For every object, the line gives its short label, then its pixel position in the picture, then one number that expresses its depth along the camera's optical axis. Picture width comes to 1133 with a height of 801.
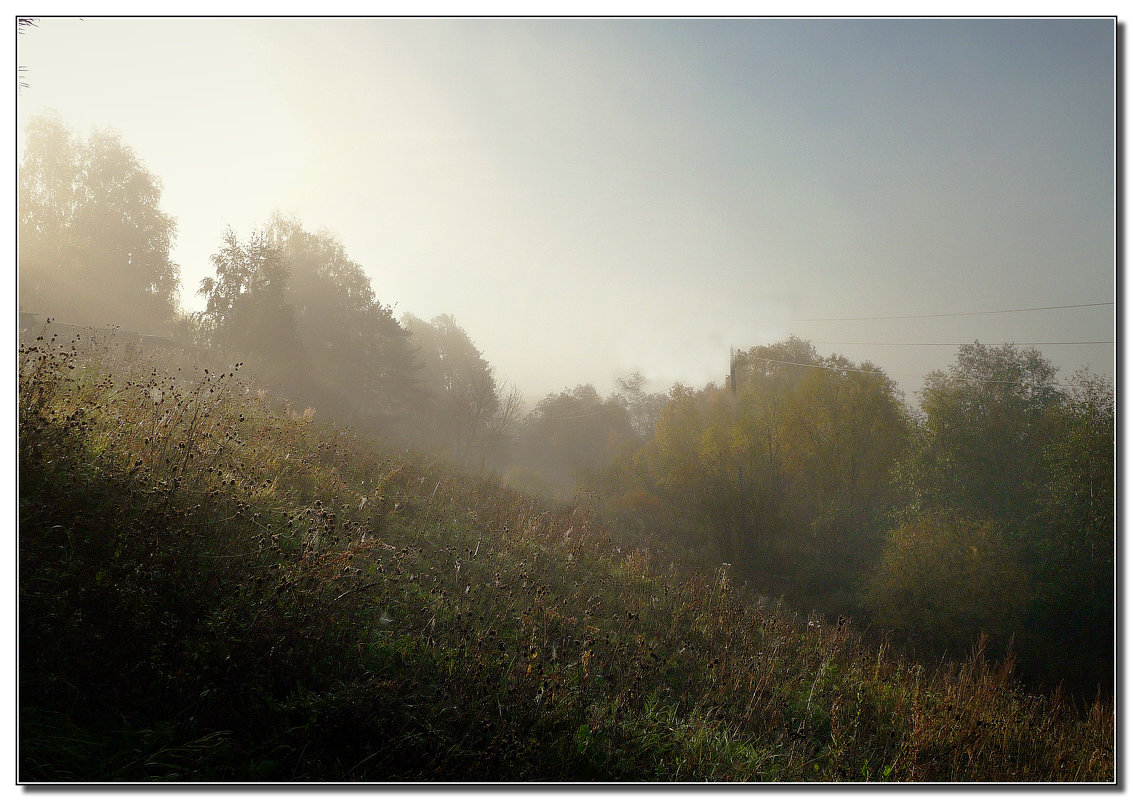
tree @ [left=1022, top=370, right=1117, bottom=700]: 9.53
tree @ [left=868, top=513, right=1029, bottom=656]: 16.41
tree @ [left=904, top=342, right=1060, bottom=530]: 15.45
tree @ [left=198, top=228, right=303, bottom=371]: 20.03
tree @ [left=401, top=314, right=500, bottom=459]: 33.75
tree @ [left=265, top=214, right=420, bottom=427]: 27.08
